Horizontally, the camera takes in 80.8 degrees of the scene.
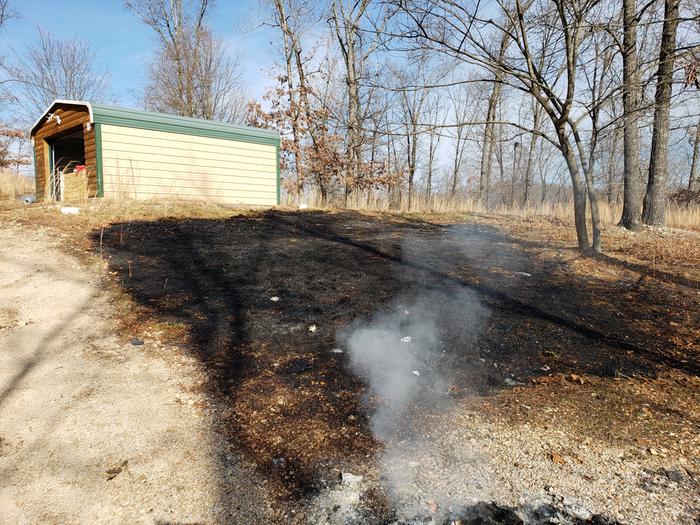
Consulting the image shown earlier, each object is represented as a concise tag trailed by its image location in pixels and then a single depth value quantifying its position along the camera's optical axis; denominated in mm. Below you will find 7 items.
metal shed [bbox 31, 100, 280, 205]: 8938
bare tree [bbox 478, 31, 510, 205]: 17505
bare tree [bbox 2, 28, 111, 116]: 21625
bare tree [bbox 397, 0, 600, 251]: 4715
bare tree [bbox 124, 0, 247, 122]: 20219
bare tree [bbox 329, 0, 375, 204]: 14914
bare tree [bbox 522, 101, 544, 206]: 19167
